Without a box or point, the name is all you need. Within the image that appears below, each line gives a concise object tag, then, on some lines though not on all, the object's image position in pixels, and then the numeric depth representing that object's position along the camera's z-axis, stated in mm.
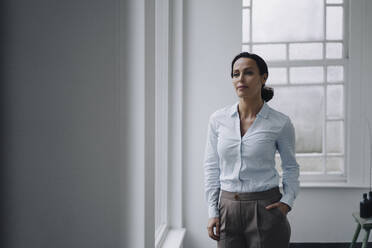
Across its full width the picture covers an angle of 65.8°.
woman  1391
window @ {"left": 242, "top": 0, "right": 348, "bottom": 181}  3004
